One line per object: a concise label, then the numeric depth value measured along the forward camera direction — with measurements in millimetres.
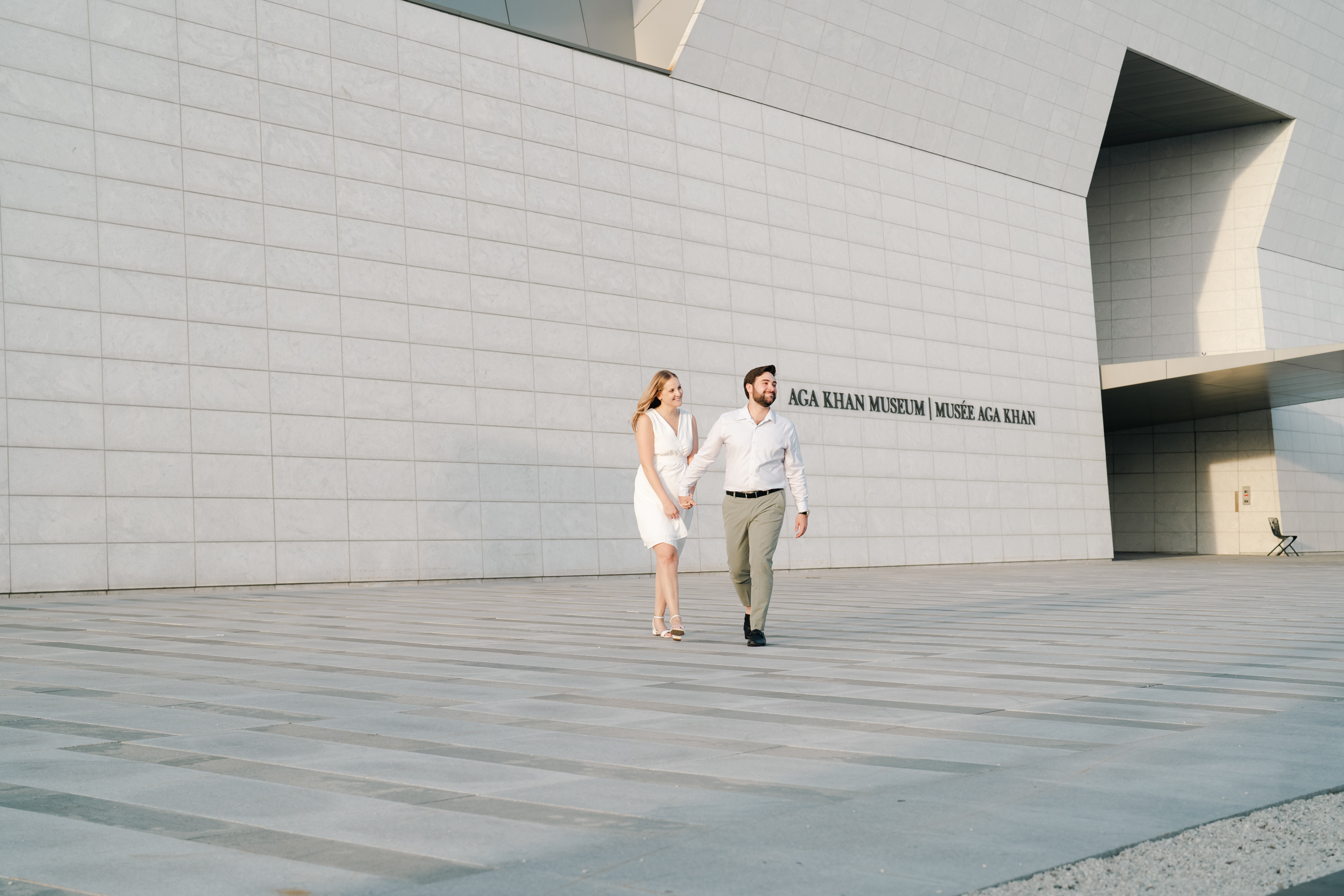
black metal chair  29373
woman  8523
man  8266
